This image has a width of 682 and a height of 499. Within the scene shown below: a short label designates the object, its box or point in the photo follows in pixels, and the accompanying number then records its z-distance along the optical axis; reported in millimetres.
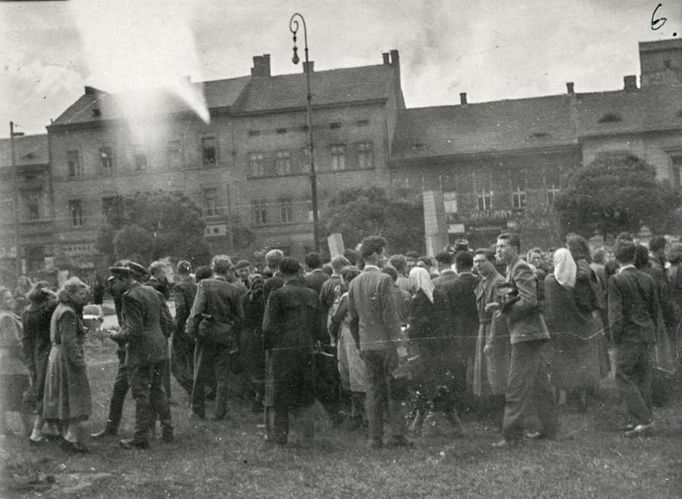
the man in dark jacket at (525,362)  8188
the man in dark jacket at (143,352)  8852
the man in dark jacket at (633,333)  8453
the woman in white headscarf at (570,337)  9805
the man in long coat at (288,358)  8883
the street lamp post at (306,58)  20438
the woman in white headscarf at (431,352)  9242
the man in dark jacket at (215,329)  10383
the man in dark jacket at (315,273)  11070
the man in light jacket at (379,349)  8547
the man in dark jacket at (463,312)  9594
